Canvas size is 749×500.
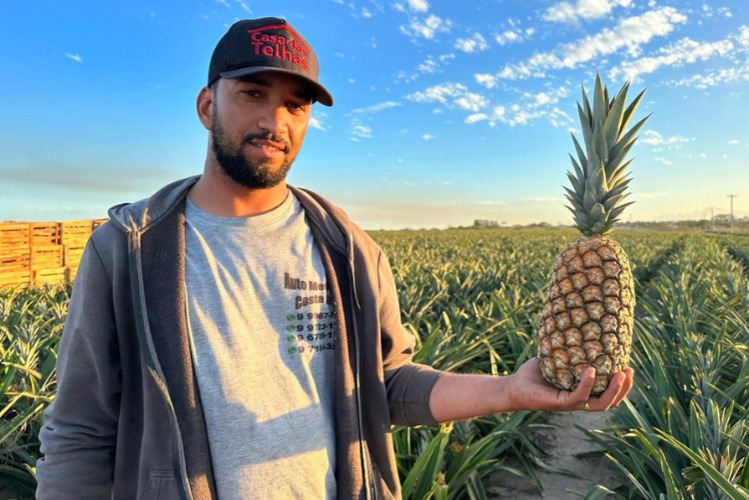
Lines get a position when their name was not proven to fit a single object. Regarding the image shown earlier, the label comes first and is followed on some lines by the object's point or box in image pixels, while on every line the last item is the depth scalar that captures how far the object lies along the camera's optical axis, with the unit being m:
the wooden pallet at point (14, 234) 10.41
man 1.43
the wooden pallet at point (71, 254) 12.37
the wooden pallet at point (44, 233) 11.19
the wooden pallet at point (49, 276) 11.14
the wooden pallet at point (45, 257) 11.20
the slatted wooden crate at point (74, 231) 12.29
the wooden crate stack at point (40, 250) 10.52
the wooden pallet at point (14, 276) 10.21
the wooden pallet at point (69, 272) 12.45
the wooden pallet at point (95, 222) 13.78
